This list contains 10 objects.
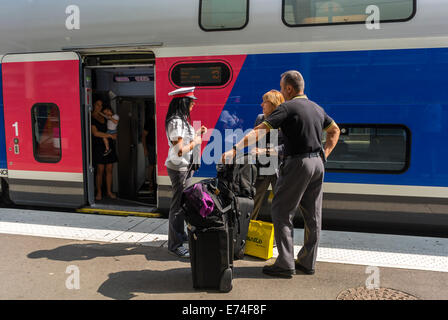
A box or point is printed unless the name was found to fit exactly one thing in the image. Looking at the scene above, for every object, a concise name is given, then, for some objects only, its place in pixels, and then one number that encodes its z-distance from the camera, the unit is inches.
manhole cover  117.0
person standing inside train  243.0
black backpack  129.0
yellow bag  147.9
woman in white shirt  143.8
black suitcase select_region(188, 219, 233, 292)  119.4
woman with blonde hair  154.1
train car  159.8
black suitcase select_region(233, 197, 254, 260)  140.3
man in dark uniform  124.7
